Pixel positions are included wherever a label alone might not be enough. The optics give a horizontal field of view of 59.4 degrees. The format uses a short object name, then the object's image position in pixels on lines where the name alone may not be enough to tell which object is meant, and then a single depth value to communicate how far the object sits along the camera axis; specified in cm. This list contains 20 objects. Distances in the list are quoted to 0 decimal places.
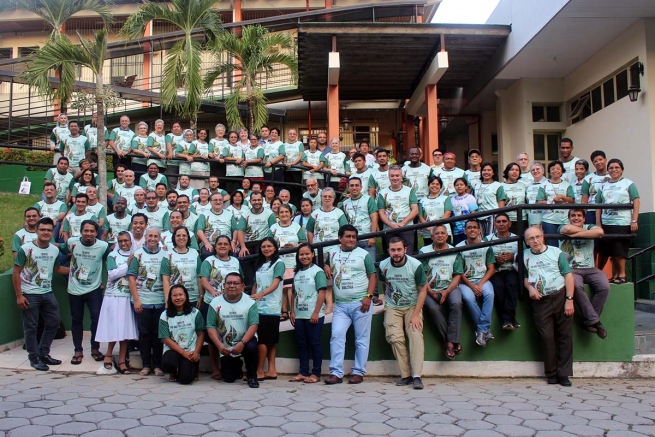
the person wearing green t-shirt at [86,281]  681
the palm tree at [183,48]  1306
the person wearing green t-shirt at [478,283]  622
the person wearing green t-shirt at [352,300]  613
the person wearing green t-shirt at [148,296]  647
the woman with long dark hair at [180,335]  598
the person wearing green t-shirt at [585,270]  620
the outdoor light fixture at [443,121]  1868
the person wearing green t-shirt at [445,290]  619
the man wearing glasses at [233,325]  602
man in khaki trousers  601
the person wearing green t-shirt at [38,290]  662
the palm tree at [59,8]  1048
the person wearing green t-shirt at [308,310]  622
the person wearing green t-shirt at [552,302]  605
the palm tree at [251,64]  1548
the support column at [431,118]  1415
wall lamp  1062
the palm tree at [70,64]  941
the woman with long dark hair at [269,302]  627
